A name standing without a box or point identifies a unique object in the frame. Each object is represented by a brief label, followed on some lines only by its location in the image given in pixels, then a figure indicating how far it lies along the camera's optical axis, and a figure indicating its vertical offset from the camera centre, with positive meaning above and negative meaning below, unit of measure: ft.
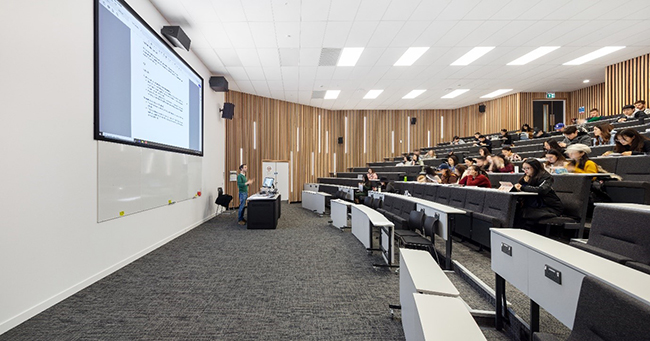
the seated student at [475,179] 14.17 -0.46
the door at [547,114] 34.06 +7.16
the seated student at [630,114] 19.16 +4.13
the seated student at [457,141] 36.05 +3.93
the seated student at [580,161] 12.24 +0.42
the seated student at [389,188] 21.25 -1.39
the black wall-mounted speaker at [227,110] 24.21 +5.37
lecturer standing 22.03 -1.21
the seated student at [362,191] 24.39 -1.90
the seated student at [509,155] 20.40 +1.16
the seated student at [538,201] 10.73 -1.23
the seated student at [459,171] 18.19 -0.05
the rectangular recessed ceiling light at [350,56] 19.57 +8.67
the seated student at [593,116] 24.52 +5.03
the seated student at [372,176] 26.58 -0.57
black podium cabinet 18.80 -3.02
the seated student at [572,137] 17.40 +2.17
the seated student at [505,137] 27.69 +3.45
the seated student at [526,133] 27.66 +3.86
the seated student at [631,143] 12.43 +1.28
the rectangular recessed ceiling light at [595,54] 21.06 +9.42
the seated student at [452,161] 22.16 +0.75
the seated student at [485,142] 27.52 +2.88
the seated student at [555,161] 12.97 +0.46
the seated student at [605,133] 16.49 +2.25
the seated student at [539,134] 25.64 +3.41
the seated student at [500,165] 17.54 +0.34
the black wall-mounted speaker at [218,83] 22.29 +7.15
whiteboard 10.18 -0.39
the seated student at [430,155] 30.50 +1.71
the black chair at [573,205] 10.53 -1.40
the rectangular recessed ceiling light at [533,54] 20.34 +9.11
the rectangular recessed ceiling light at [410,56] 19.74 +8.76
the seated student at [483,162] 17.74 +0.53
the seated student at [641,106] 19.71 +4.68
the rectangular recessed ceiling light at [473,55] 19.83 +8.87
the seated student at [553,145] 14.09 +1.33
